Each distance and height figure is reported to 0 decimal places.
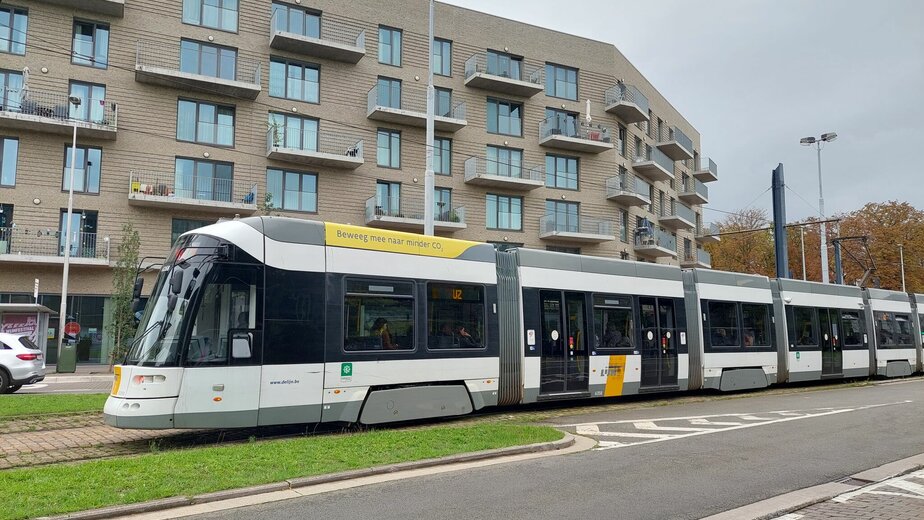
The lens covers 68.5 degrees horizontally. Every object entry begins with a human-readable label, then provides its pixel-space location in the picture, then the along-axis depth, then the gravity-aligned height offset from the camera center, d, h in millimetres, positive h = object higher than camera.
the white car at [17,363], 17375 -667
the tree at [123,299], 28500 +1633
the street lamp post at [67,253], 28234 +3557
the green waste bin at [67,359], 26500 -848
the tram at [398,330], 9539 +168
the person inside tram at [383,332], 11250 +113
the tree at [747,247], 62250 +8618
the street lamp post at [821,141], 40081 +12011
